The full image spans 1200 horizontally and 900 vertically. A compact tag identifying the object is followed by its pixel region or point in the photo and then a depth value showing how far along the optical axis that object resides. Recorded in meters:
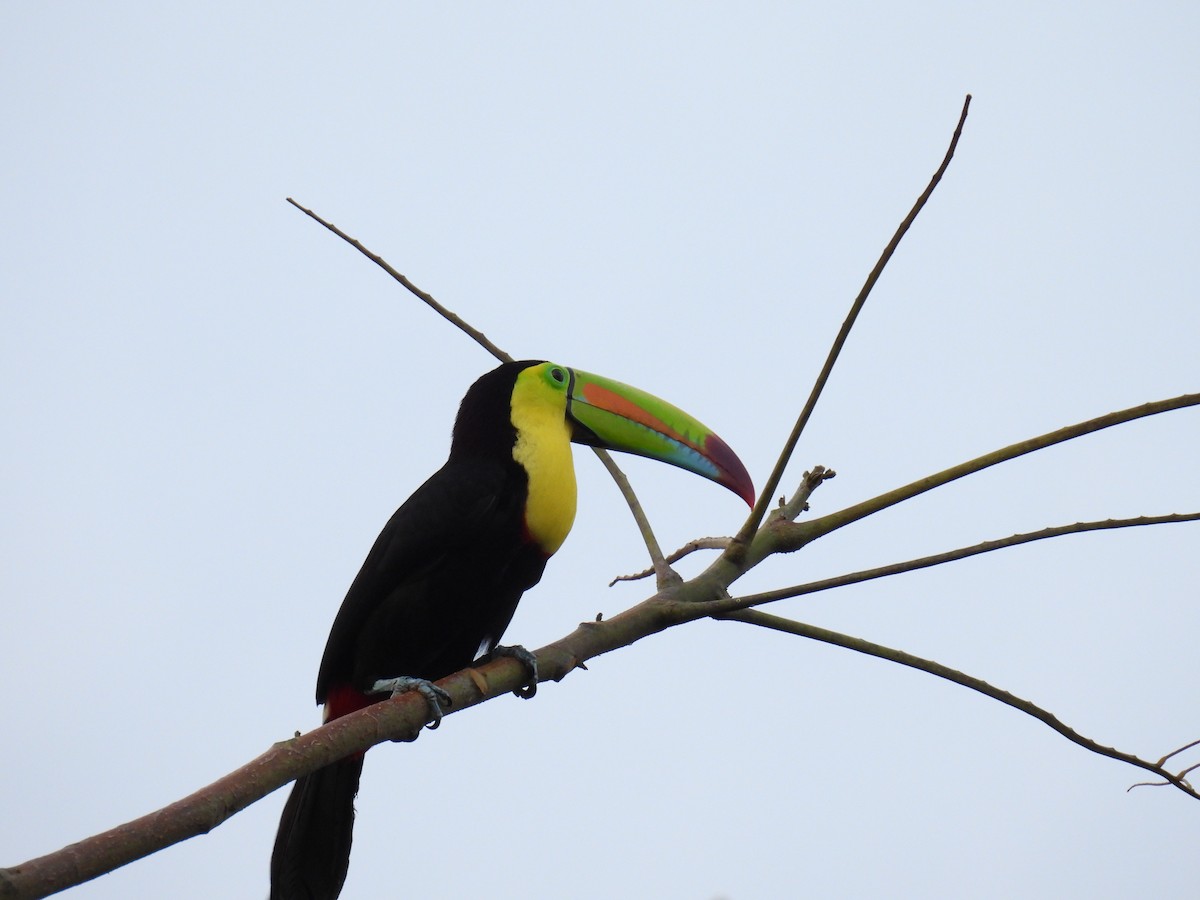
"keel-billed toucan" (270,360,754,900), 7.68
